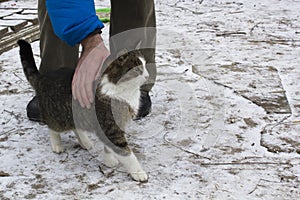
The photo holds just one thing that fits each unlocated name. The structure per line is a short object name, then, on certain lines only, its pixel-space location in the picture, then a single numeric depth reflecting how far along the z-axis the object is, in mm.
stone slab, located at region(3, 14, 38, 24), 4551
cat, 1915
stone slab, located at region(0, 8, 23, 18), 4785
